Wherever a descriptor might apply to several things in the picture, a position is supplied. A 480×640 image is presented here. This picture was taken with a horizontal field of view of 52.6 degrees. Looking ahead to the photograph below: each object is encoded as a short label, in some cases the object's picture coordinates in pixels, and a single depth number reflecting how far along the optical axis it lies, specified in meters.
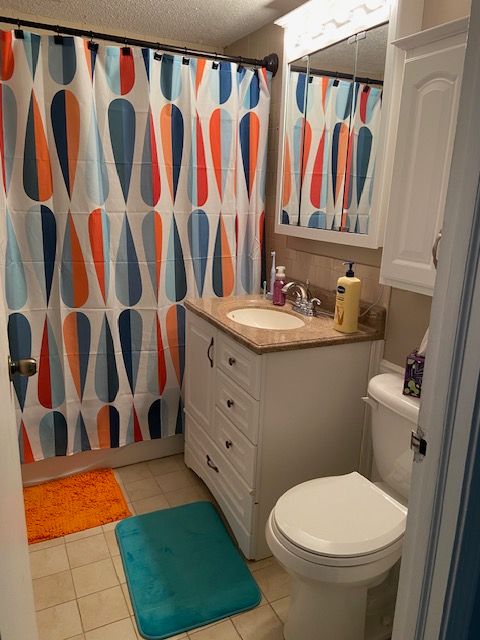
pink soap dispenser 2.25
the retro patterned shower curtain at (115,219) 2.05
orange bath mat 2.11
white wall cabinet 1.34
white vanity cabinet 1.78
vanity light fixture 1.78
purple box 1.50
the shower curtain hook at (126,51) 2.10
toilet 1.32
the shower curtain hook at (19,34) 1.93
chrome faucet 2.14
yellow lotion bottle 1.83
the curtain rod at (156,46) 1.94
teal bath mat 1.68
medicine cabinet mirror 1.81
